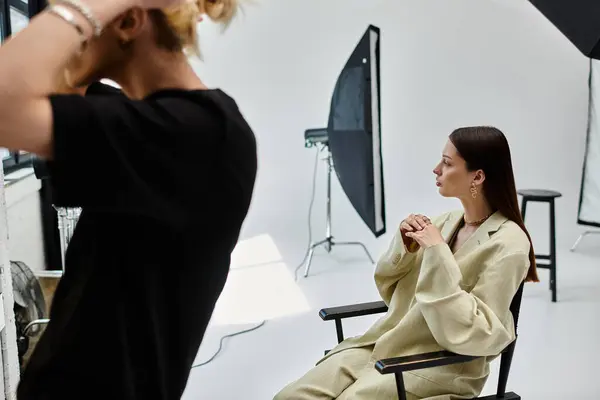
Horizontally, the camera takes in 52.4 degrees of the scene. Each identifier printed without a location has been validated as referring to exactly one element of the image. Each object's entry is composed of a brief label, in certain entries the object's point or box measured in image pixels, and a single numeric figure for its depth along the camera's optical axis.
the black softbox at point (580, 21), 1.72
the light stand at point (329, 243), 4.56
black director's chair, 1.57
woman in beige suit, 1.66
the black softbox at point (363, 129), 2.81
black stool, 3.77
